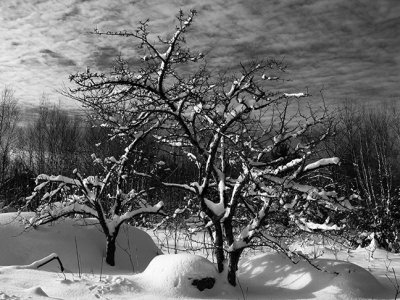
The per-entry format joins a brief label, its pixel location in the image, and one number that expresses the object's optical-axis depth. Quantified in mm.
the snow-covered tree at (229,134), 5305
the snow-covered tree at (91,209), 8289
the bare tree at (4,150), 24689
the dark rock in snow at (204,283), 5195
